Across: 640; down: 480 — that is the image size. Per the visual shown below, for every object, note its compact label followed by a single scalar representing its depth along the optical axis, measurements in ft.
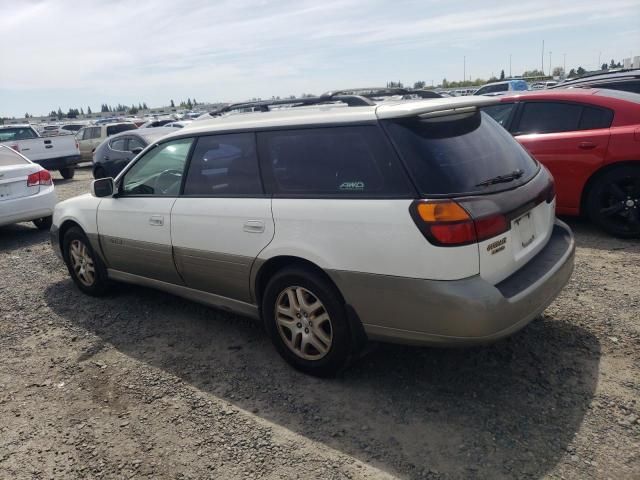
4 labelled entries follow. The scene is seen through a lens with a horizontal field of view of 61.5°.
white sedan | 26.43
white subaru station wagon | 9.35
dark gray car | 40.04
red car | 18.99
